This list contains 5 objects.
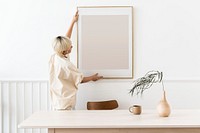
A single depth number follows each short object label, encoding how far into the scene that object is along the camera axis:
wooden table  2.59
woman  3.56
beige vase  2.91
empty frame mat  3.94
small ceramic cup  3.03
